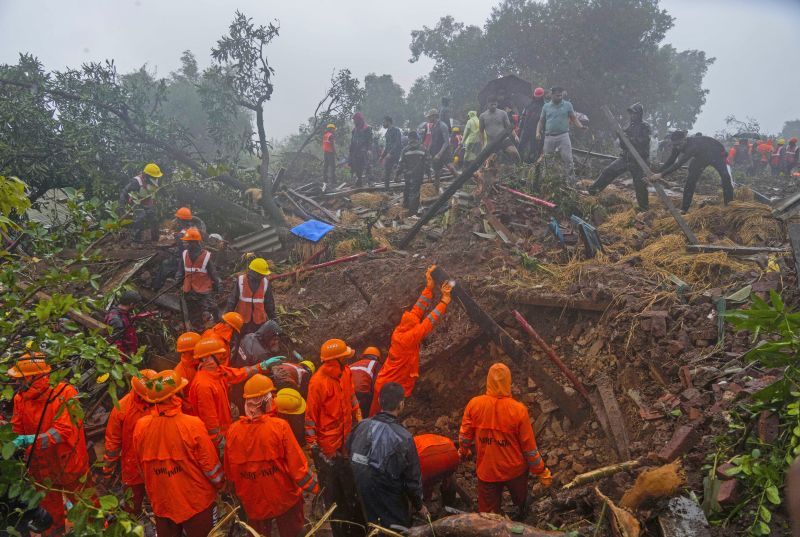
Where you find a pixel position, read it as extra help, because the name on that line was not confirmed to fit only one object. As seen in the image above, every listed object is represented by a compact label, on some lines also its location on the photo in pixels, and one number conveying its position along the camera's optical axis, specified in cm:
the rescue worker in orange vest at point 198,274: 730
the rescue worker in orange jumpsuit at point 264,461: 374
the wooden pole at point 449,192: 871
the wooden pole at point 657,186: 739
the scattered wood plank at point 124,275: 796
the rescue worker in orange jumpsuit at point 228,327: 584
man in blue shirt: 997
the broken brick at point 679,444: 373
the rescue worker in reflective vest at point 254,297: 656
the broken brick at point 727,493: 307
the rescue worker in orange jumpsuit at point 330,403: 464
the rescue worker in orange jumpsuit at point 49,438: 391
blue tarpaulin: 1002
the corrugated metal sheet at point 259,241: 1024
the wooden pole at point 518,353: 537
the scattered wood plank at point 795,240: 481
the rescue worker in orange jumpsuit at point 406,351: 527
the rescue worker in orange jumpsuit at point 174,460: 357
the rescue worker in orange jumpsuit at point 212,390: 447
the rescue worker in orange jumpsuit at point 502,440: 409
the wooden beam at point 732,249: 640
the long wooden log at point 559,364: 538
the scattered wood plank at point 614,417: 453
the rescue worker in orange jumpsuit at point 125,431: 417
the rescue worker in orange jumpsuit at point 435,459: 451
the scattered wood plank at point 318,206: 1252
